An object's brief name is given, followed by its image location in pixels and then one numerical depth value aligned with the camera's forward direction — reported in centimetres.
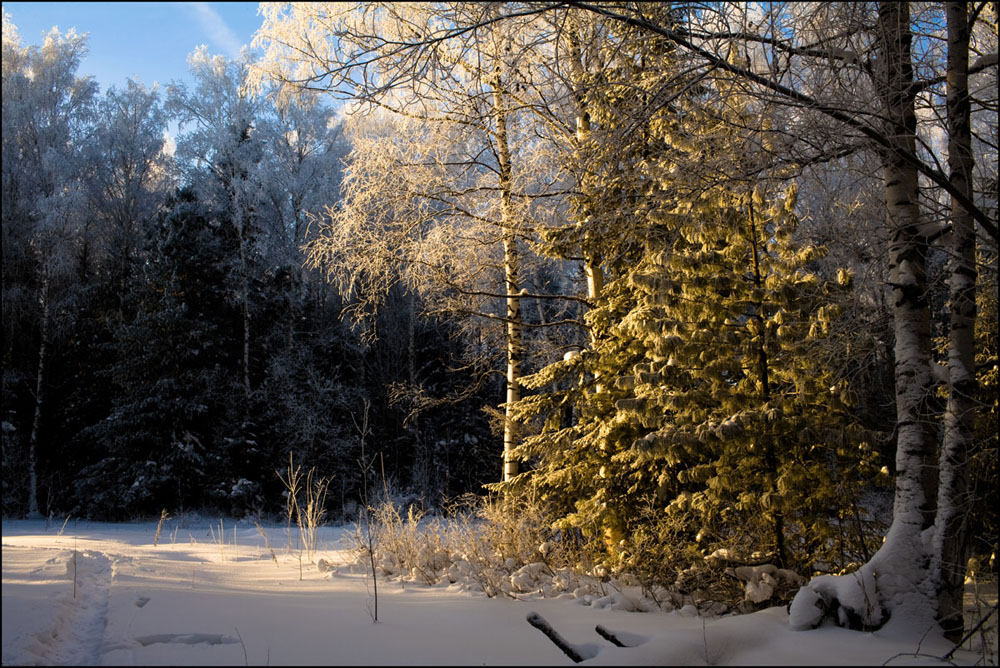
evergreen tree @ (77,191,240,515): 1572
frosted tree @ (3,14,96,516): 1658
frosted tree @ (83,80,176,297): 1908
